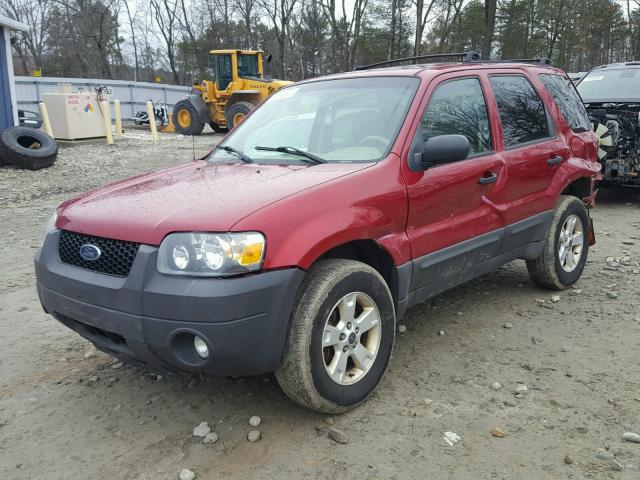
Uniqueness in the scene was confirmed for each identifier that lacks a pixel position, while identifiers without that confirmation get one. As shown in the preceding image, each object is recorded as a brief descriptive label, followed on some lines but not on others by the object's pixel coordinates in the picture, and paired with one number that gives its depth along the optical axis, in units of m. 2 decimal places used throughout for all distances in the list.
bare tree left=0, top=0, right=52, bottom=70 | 48.09
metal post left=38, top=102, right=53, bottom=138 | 16.36
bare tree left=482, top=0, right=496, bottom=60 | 22.86
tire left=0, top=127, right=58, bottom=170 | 12.14
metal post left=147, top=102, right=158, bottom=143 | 18.59
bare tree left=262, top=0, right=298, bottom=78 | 44.56
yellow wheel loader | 20.17
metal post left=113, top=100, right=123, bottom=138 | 17.93
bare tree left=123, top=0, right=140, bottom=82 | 53.66
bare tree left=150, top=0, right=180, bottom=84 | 50.96
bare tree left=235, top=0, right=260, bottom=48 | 49.25
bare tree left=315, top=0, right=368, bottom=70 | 38.25
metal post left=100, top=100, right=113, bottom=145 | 17.28
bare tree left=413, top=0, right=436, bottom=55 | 31.15
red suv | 2.58
